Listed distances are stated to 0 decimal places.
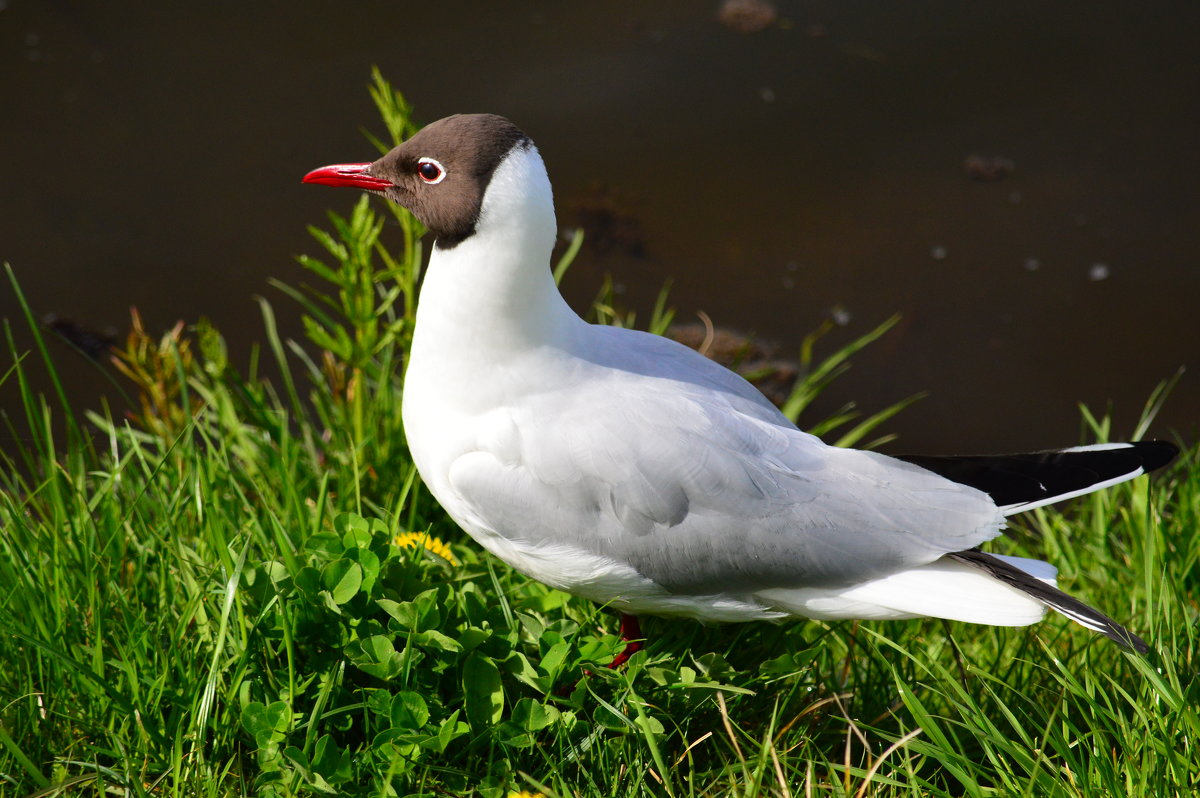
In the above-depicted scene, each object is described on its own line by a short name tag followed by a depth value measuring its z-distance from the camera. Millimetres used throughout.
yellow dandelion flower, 5141
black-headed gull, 4527
